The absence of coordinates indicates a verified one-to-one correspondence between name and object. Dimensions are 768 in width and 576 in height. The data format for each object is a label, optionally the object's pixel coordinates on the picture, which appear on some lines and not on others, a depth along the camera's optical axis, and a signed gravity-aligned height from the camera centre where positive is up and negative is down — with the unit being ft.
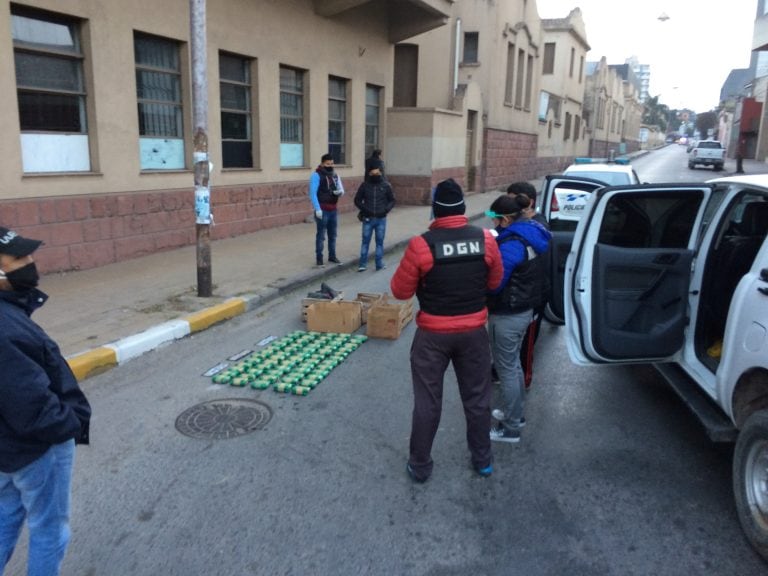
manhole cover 15.17 -6.33
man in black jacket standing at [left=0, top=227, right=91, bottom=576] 7.66 -3.26
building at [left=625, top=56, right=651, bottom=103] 473.18 +78.09
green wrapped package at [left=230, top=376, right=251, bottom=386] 17.99 -6.13
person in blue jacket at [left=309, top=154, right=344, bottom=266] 31.73 -1.74
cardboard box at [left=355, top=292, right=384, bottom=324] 24.18 -5.25
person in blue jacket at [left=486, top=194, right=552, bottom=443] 13.82 -2.77
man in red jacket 12.14 -2.85
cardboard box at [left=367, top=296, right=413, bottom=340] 22.22 -5.42
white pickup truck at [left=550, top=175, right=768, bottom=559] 14.14 -2.72
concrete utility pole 24.02 +0.56
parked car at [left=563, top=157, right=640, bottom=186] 32.89 -0.30
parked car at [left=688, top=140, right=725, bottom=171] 130.52 +2.84
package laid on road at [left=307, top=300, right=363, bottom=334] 22.85 -5.47
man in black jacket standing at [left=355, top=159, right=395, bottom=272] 32.09 -1.89
